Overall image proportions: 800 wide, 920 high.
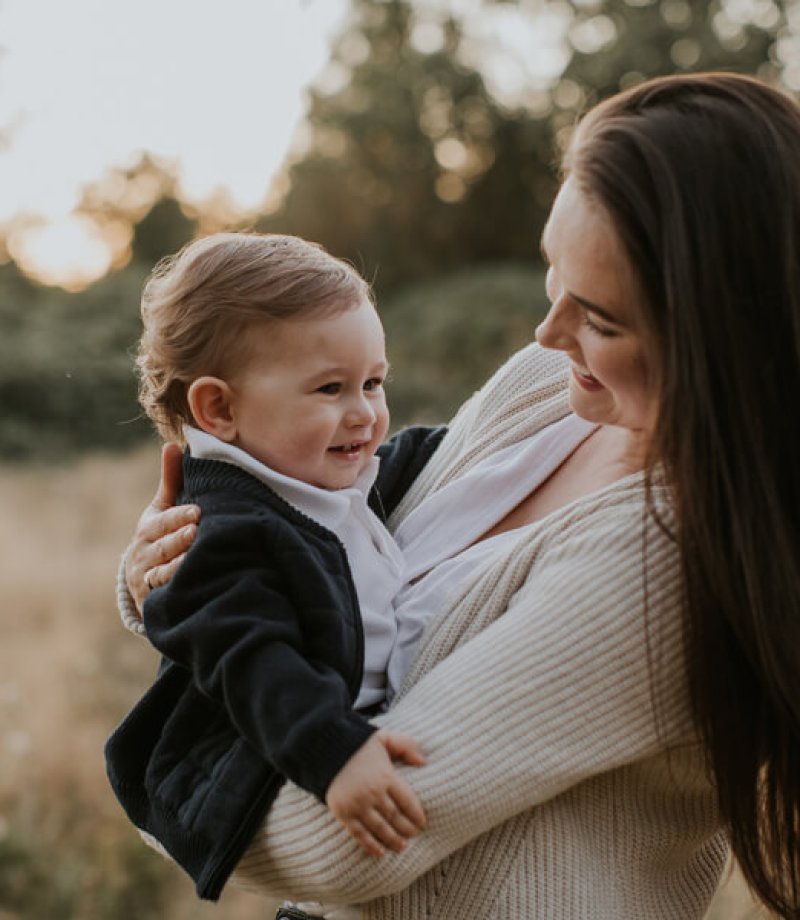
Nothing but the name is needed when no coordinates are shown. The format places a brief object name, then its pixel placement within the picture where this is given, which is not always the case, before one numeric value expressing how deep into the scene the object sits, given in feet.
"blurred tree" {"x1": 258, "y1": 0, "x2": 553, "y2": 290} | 61.05
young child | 4.83
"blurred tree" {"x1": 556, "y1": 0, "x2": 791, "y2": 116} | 51.90
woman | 4.68
